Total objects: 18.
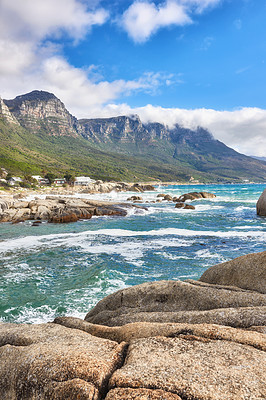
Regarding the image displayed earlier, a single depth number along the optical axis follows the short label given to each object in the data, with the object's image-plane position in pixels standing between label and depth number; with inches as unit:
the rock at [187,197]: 3202.8
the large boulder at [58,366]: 155.0
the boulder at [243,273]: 358.0
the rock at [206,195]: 3447.3
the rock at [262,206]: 1646.2
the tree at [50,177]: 5418.3
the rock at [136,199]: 3341.5
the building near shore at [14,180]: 4466.5
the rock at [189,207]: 2239.4
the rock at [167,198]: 3235.5
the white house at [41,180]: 5381.9
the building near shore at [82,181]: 5807.1
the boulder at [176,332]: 191.3
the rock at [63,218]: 1622.8
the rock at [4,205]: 1803.6
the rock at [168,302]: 280.5
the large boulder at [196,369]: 135.5
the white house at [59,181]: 5891.7
